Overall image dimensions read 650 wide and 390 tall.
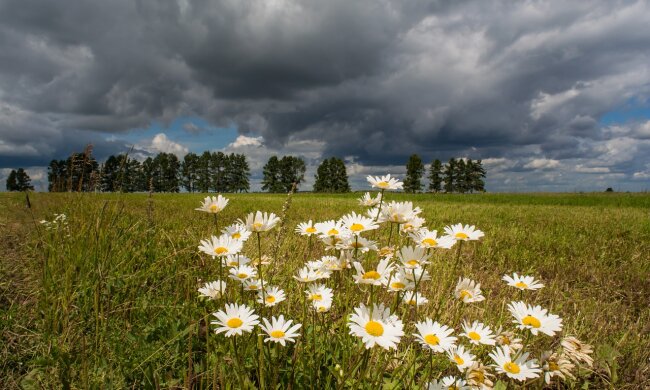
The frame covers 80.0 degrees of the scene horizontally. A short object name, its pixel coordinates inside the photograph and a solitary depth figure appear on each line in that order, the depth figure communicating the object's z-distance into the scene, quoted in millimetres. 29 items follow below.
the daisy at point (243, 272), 484
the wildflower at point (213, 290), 490
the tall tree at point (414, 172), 57772
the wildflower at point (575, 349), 396
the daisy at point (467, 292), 498
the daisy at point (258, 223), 473
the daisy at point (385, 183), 550
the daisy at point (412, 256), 436
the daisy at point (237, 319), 395
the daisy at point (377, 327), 342
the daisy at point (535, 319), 413
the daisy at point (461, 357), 435
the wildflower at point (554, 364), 397
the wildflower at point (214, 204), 498
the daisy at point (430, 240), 483
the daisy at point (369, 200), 623
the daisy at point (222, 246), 473
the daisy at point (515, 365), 400
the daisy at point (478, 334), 453
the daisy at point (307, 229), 570
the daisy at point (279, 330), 398
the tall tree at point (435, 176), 62742
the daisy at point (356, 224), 489
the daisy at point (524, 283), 494
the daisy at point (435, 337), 384
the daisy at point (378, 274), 444
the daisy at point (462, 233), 497
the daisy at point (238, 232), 488
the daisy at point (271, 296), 486
